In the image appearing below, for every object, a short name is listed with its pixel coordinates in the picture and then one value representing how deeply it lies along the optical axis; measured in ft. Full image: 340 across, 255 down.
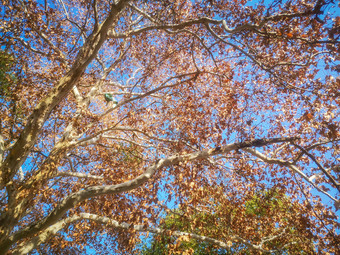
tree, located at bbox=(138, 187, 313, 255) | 20.26
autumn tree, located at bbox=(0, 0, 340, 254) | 13.56
